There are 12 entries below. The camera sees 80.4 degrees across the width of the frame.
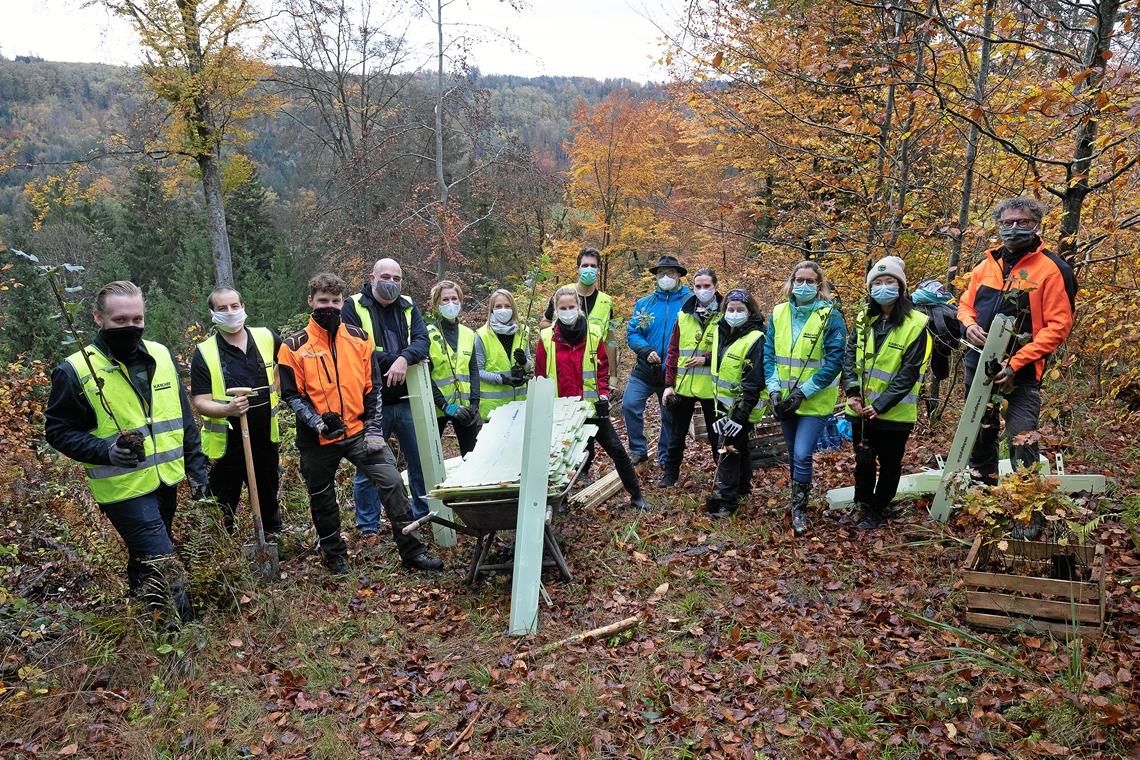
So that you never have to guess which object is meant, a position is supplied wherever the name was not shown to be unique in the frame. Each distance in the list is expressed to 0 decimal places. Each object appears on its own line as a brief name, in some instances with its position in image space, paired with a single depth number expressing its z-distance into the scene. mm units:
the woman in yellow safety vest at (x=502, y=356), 6691
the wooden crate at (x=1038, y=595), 3768
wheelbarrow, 4730
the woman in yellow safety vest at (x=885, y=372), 5141
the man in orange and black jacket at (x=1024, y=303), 4512
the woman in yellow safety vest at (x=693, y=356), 6570
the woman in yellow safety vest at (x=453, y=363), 6395
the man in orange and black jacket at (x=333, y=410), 5004
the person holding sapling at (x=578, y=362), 6520
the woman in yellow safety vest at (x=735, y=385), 5918
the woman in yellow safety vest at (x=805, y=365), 5500
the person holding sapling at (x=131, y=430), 4004
